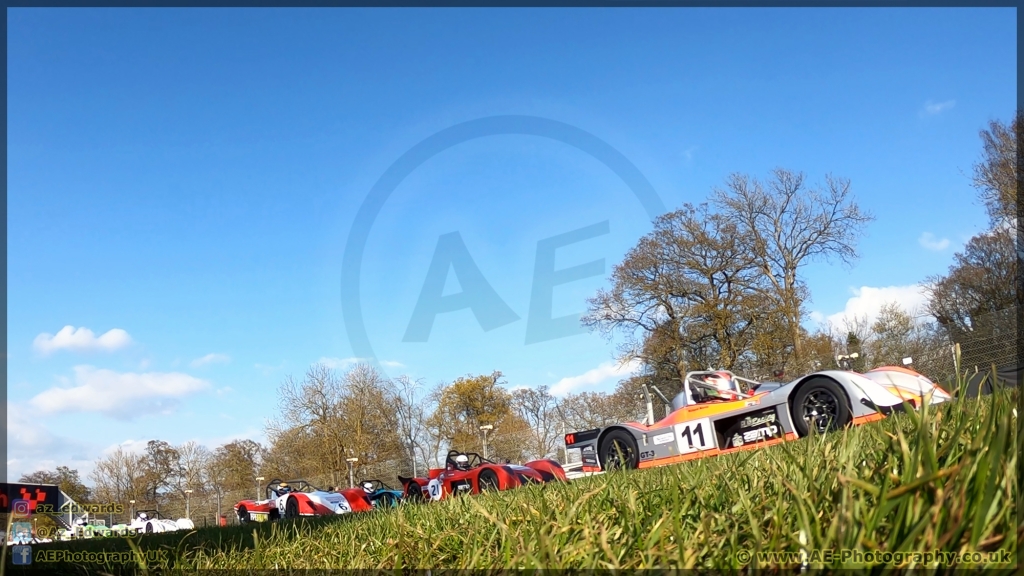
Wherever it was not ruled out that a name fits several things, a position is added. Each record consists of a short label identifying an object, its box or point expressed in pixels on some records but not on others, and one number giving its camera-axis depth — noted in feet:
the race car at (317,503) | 47.83
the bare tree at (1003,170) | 71.10
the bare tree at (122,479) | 119.03
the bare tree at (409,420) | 106.42
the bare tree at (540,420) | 98.33
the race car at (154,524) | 64.39
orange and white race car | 24.47
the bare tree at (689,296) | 86.84
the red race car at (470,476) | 36.63
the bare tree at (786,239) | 85.30
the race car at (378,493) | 51.90
